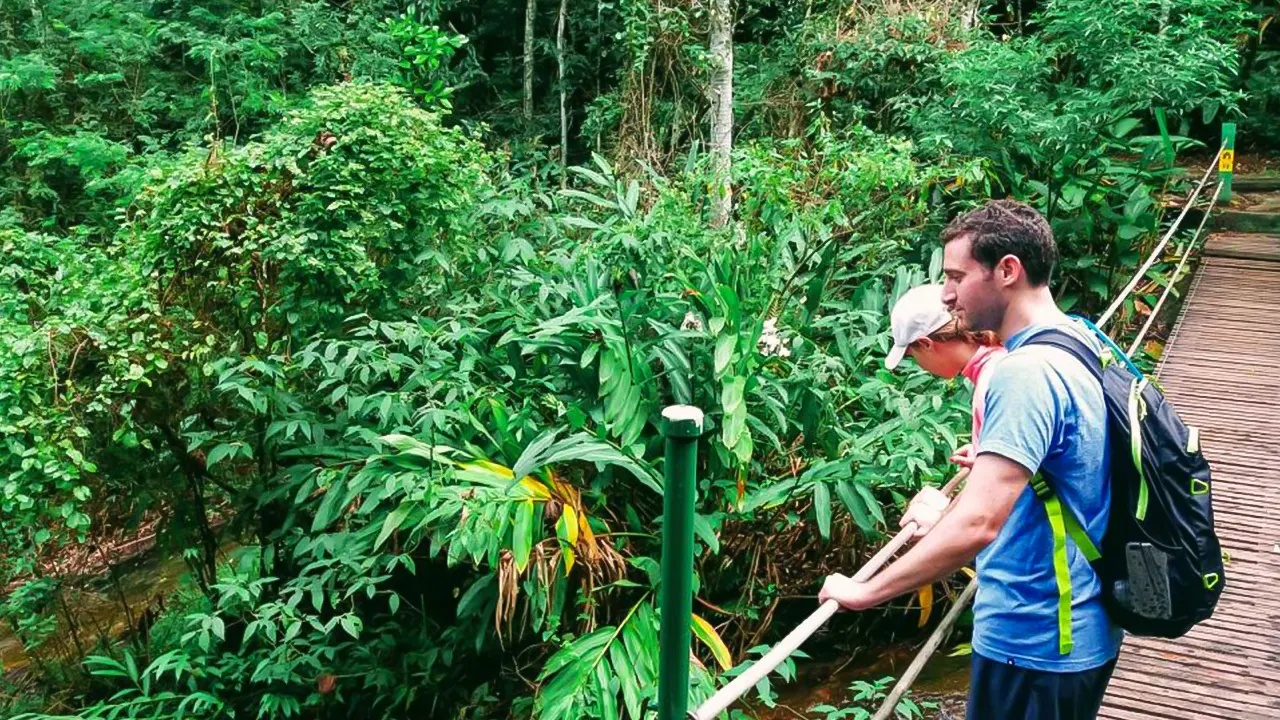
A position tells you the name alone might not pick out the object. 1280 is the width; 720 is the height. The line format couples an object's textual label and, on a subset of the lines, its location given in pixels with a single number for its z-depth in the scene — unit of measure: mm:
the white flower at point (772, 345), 5027
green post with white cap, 1575
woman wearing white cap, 2295
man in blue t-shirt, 1800
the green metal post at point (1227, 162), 9125
